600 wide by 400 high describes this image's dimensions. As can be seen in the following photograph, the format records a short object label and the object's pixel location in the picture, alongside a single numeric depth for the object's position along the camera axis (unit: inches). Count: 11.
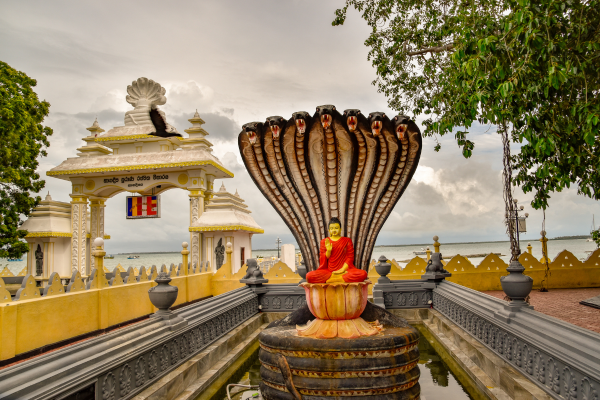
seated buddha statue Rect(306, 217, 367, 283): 169.9
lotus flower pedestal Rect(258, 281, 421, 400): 149.9
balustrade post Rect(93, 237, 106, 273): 334.3
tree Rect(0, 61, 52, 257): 586.2
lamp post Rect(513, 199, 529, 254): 560.3
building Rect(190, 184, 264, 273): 665.0
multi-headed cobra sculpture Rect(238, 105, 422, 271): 189.3
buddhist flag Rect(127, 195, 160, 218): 725.9
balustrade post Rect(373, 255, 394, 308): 353.3
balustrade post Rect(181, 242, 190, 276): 497.7
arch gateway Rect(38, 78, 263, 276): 684.7
